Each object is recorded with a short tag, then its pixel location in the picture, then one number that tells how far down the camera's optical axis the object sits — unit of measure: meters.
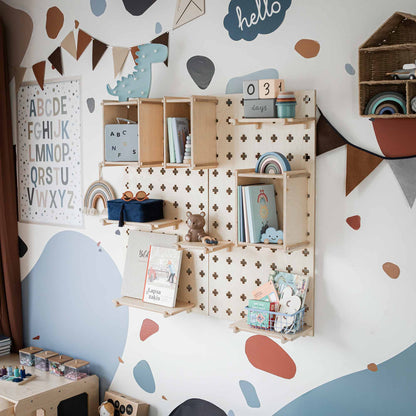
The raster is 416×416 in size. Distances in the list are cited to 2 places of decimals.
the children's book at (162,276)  2.57
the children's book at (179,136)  2.39
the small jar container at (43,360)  3.05
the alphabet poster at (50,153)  3.01
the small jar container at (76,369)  2.92
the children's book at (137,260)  2.71
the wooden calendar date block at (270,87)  2.12
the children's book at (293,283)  2.22
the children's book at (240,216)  2.21
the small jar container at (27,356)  3.13
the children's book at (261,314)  2.22
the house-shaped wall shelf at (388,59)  1.90
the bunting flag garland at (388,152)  1.99
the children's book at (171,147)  2.41
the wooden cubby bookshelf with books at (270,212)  2.13
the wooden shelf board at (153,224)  2.50
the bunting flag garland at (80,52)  2.71
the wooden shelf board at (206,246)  2.33
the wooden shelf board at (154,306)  2.49
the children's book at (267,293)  2.28
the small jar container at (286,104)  2.10
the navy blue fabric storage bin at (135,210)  2.53
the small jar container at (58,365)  2.97
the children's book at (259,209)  2.19
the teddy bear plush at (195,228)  2.45
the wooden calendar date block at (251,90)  2.17
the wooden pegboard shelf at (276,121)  2.11
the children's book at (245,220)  2.20
